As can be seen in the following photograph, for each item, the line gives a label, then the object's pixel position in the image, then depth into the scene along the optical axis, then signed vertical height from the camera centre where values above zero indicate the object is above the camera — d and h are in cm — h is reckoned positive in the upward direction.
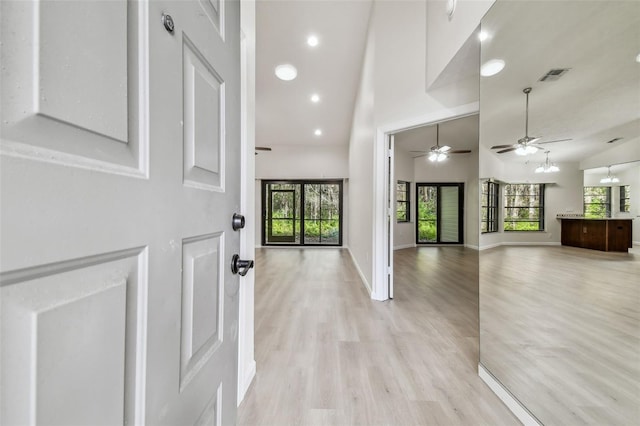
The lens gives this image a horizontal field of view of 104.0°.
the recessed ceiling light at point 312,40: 376 +261
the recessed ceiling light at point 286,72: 428 +244
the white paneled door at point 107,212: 28 +0
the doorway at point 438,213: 816 +0
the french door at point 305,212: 779 +0
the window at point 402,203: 790 +31
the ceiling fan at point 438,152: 562 +141
